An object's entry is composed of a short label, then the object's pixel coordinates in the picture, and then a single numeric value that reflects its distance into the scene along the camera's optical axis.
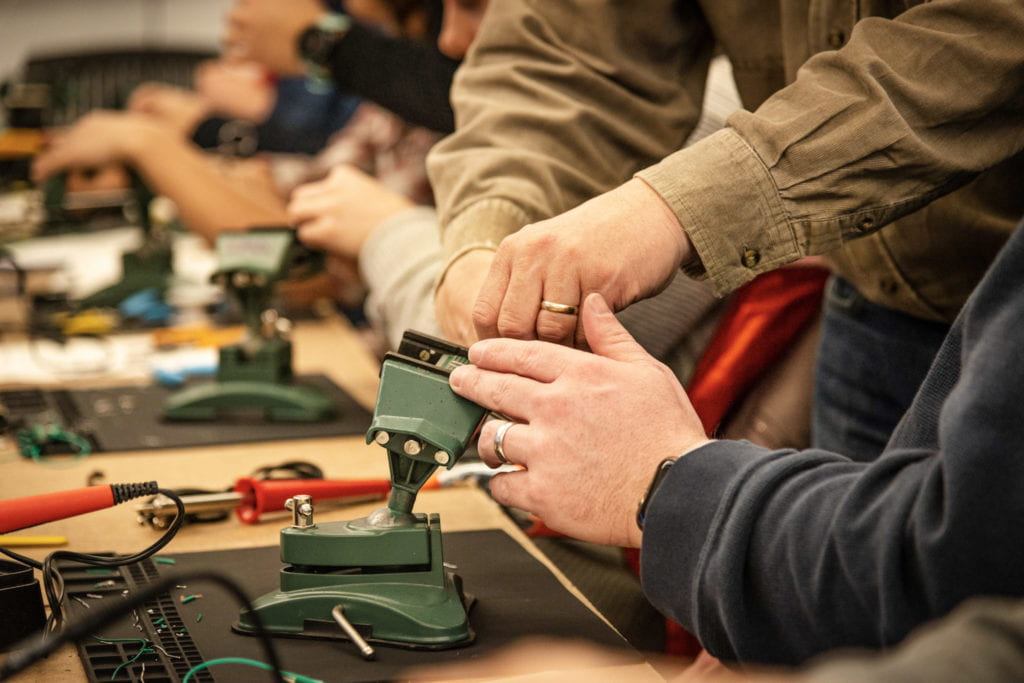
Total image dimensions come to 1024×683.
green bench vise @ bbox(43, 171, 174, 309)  2.36
